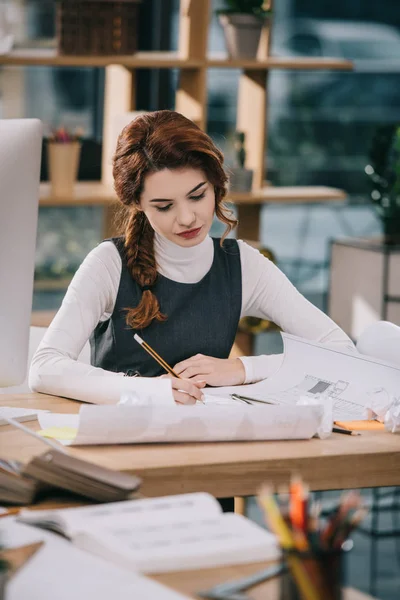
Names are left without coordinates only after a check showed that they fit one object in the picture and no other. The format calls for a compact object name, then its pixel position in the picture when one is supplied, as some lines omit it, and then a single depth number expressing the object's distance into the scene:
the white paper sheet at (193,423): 2.37
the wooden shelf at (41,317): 4.02
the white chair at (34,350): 3.06
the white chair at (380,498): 2.80
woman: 2.87
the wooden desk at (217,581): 1.69
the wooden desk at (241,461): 2.29
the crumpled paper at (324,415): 2.51
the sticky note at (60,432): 2.45
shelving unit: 4.14
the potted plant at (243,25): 4.33
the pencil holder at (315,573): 1.51
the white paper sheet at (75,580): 1.64
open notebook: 1.77
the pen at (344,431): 2.57
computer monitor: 2.49
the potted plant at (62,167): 4.17
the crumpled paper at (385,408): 2.58
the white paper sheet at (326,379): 2.71
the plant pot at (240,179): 4.39
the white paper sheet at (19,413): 2.60
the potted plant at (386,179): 4.57
